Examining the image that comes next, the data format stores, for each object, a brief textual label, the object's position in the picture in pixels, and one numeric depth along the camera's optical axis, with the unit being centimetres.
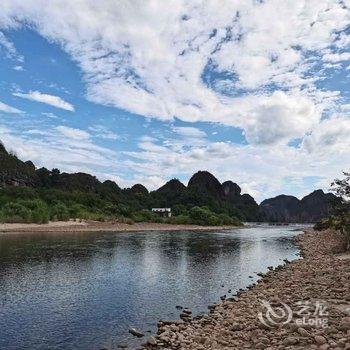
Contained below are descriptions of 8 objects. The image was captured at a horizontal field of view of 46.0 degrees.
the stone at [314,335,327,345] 1091
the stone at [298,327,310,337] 1183
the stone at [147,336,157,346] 1419
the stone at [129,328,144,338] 1561
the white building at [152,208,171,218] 16438
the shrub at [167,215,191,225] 14288
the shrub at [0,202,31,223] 8256
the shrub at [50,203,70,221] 9784
